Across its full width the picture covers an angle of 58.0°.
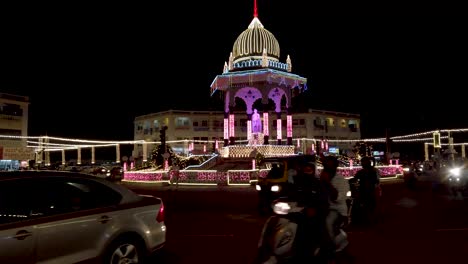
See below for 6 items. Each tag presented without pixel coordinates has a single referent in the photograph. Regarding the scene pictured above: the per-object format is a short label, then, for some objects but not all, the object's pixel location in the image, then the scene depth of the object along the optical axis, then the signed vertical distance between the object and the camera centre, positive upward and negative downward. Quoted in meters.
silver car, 4.69 -0.68
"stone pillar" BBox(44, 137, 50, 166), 62.56 +1.54
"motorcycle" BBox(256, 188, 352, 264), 5.28 -0.93
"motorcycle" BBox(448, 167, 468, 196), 18.75 -1.02
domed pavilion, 35.88 +7.08
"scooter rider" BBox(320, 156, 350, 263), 6.23 -0.62
